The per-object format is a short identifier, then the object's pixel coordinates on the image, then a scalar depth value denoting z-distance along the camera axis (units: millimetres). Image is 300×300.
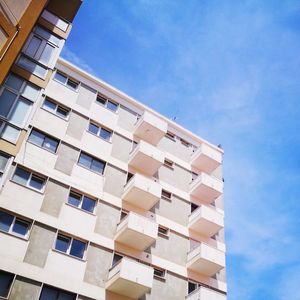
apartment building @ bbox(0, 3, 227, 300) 18469
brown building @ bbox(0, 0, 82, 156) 16703
